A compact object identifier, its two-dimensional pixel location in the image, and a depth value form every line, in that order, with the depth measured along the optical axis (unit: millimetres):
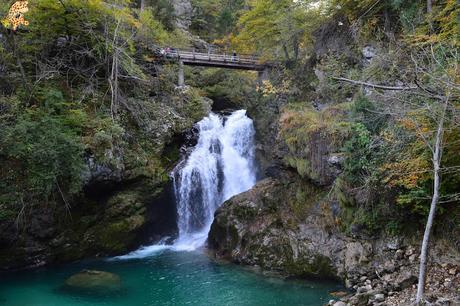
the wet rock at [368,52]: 15661
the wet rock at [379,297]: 9612
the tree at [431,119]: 7273
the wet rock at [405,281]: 10102
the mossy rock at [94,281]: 11959
